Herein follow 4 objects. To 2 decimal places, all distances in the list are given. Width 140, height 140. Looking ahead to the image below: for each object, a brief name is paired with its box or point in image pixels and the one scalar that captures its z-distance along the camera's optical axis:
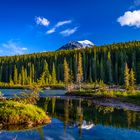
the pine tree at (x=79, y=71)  51.17
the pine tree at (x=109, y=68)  77.10
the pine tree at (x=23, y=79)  83.27
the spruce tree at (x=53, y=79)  77.03
